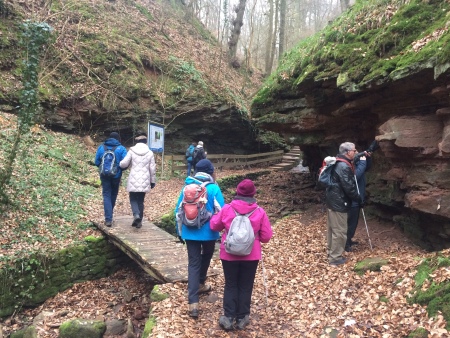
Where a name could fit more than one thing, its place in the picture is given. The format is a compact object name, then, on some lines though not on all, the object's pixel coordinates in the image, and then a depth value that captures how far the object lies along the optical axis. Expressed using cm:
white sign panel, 1372
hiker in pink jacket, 410
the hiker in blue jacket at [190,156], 1422
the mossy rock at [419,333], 356
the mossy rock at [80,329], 578
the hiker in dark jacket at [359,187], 668
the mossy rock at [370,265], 552
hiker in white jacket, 744
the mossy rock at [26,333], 592
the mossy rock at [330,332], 417
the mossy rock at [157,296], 506
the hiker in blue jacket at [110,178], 766
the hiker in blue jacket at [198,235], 460
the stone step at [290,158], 2313
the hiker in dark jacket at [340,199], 609
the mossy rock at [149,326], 431
